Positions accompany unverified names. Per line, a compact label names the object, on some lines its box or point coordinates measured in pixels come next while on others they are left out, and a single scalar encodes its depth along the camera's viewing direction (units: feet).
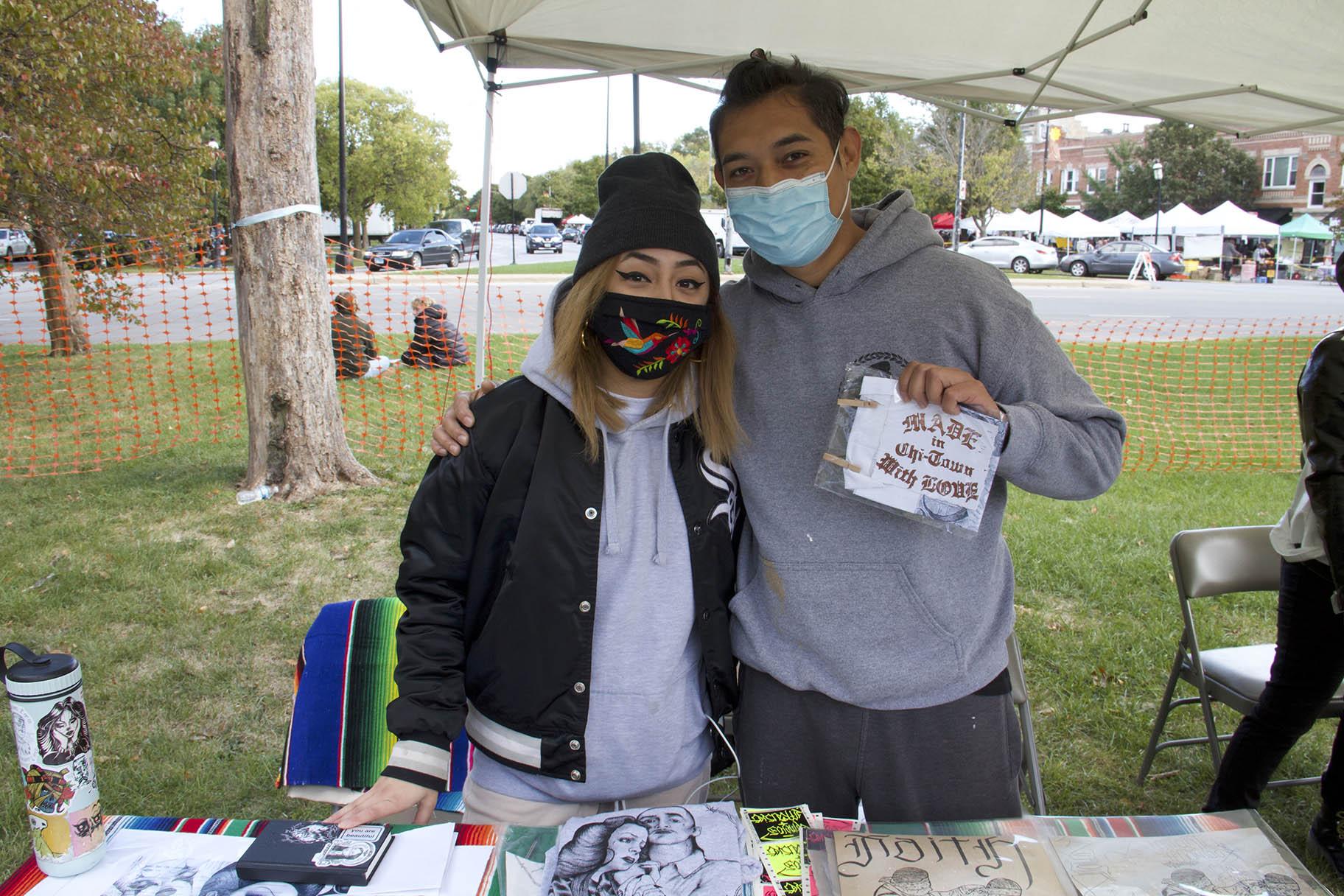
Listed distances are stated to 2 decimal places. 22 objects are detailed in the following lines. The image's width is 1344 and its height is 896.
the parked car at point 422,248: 97.04
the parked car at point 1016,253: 104.99
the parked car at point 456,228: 115.32
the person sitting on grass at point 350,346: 34.09
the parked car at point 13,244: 96.84
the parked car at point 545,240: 135.44
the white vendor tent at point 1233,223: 115.44
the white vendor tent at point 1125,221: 136.15
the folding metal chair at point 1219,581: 10.11
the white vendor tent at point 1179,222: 116.06
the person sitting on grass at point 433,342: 34.09
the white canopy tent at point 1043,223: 126.21
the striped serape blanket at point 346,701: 7.68
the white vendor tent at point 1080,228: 124.47
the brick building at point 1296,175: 151.43
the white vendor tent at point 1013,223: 137.18
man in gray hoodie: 5.24
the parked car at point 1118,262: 101.40
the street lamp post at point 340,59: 69.92
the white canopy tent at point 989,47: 9.27
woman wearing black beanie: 5.11
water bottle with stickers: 3.97
